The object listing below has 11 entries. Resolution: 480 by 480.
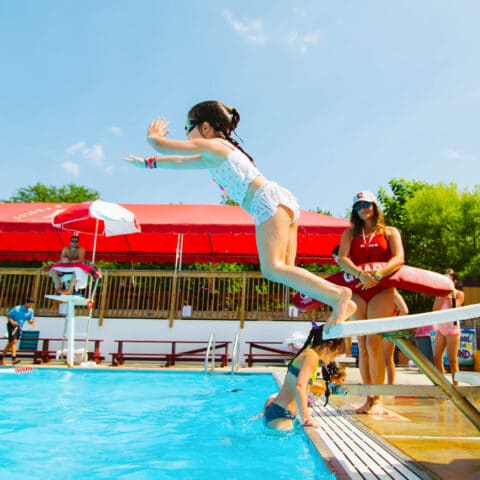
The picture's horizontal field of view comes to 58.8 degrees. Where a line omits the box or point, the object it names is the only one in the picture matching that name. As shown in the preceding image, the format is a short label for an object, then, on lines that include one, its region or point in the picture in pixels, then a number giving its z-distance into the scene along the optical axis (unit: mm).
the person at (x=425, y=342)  7577
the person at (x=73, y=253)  9312
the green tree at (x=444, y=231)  17984
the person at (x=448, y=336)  5754
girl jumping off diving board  2289
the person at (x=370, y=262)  3455
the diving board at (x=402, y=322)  1634
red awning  11963
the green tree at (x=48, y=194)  32031
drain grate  1948
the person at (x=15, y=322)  9523
